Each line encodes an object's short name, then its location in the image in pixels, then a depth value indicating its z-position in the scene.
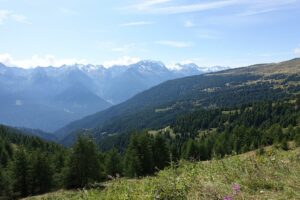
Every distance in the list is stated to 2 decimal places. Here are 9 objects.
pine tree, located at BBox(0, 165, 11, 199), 39.43
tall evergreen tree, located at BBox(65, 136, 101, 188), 37.89
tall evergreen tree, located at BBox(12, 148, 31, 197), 41.42
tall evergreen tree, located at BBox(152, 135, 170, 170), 46.96
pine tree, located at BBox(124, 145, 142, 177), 41.81
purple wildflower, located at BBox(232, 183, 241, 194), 4.83
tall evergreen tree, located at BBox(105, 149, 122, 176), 49.84
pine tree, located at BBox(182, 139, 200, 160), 61.46
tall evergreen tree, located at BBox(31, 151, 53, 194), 41.69
